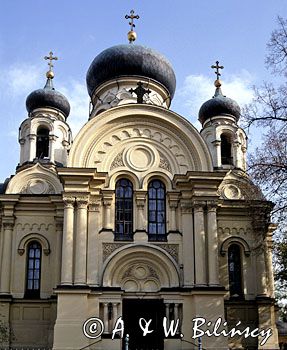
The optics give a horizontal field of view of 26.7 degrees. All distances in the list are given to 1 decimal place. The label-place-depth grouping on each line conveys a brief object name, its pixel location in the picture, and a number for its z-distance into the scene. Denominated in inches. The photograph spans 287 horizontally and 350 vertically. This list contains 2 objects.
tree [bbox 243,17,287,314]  642.2
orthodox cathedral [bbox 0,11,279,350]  864.9
